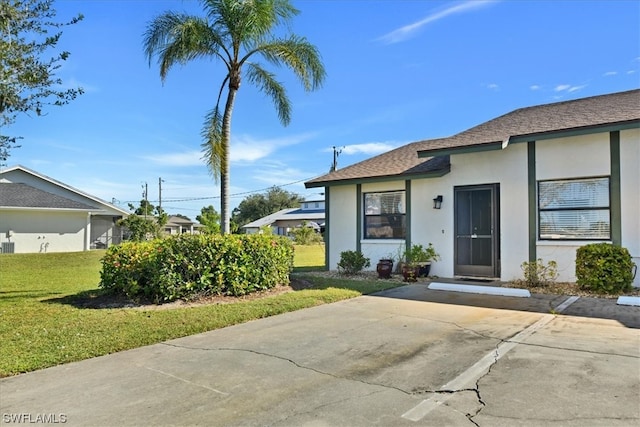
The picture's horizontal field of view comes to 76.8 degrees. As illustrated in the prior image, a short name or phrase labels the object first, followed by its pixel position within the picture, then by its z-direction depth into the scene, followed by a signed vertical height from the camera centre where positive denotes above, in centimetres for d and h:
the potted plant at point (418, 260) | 1055 -92
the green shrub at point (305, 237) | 3519 -94
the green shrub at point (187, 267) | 761 -81
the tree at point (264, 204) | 7006 +392
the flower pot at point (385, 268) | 1106 -115
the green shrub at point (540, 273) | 923 -107
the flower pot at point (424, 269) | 1094 -116
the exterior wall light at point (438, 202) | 1120 +68
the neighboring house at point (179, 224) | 5720 +32
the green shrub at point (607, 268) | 795 -83
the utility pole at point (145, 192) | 5263 +448
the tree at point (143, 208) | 5047 +235
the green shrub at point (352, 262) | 1198 -106
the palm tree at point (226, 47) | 932 +434
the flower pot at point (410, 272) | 1048 -119
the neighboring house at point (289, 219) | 5247 +94
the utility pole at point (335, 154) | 4242 +758
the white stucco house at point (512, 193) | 874 +87
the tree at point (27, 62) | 664 +287
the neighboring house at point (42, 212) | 2272 +81
